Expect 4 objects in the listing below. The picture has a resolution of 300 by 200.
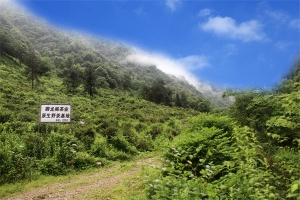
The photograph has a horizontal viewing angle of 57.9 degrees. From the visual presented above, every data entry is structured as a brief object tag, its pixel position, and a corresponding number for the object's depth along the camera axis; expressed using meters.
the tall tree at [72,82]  50.59
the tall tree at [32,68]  47.91
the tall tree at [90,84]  51.44
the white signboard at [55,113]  12.82
